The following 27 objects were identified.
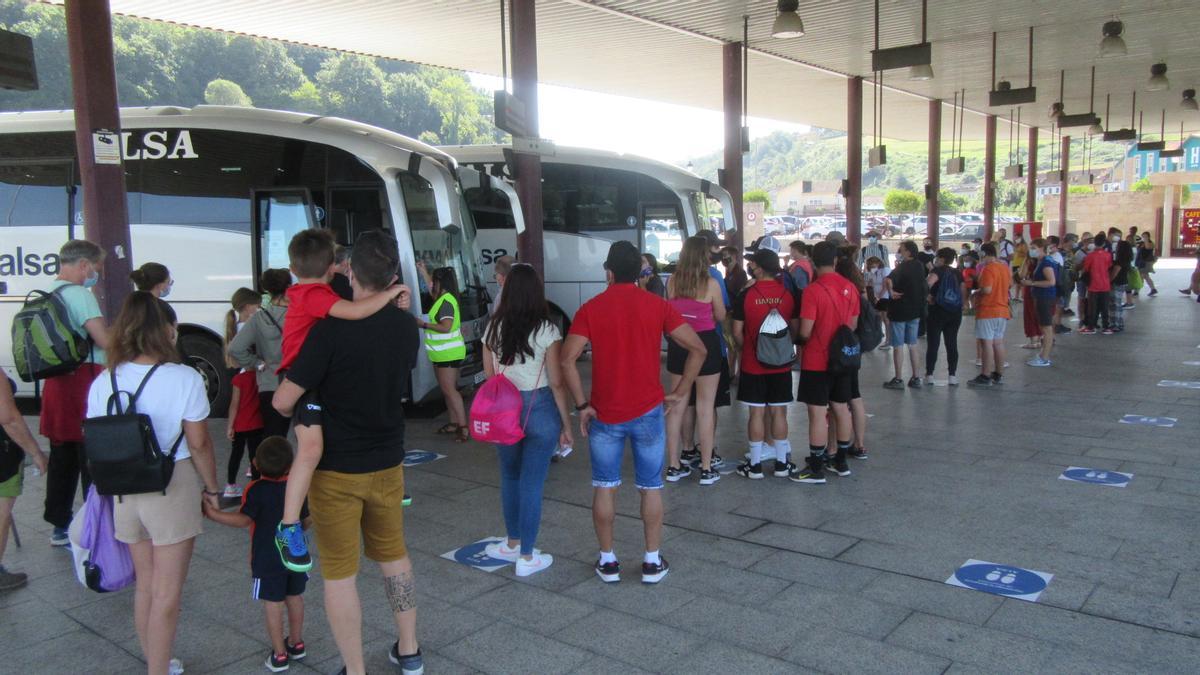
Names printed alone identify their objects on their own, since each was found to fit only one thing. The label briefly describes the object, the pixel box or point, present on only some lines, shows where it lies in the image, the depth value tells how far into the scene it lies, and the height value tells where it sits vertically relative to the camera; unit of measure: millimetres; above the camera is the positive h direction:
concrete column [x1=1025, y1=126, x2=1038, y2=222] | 29797 +2143
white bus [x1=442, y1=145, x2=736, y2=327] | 13039 +561
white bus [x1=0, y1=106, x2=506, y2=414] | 8688 +567
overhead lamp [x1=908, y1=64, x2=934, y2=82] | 11372 +2265
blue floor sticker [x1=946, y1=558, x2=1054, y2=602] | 4133 -1686
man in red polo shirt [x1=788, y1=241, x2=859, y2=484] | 5922 -604
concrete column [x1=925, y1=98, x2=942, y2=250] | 22891 +1976
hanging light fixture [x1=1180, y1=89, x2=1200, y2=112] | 18859 +3085
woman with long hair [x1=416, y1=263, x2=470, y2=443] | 7355 -748
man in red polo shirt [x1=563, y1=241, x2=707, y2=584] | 4176 -639
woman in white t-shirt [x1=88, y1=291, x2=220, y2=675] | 3201 -767
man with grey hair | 4414 -689
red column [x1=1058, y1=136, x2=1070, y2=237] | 28531 +1880
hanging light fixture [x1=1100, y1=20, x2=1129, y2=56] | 11812 +2691
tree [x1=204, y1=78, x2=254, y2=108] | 72375 +14239
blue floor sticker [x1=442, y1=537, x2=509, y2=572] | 4664 -1685
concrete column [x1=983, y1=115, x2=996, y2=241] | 25594 +1871
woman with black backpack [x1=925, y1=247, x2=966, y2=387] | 9406 -720
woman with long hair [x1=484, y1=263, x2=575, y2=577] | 4273 -583
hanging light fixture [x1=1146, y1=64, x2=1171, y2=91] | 14797 +2690
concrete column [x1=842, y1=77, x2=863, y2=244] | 19312 +1888
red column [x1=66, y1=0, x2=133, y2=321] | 6613 +1081
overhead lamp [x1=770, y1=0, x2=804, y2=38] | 9750 +2501
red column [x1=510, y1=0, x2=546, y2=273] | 9867 +1878
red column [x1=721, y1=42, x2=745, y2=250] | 15695 +2499
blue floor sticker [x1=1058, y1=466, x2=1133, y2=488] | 5926 -1681
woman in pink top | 5715 -593
